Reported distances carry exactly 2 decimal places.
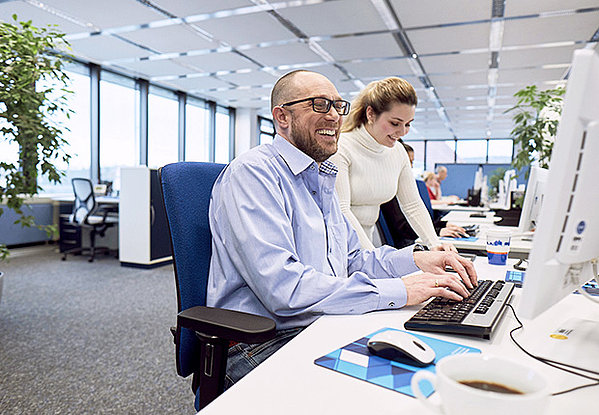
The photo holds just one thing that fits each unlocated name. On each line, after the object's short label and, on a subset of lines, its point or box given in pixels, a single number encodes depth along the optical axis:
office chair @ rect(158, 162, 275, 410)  0.81
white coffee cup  0.37
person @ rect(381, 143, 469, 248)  2.31
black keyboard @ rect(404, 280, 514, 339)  0.73
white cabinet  4.19
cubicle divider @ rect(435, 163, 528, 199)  5.71
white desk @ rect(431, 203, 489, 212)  4.09
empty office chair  4.61
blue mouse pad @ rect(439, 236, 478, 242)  1.83
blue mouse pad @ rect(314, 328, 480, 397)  0.57
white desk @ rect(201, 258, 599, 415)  0.51
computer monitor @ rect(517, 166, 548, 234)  1.61
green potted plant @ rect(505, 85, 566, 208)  2.61
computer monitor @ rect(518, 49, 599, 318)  0.44
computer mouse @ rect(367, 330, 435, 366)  0.62
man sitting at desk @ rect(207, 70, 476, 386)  0.89
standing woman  1.72
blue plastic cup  1.39
